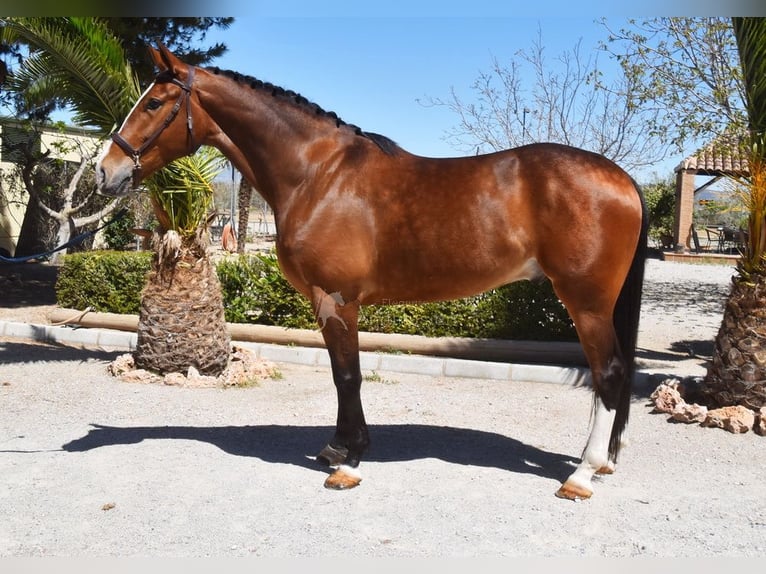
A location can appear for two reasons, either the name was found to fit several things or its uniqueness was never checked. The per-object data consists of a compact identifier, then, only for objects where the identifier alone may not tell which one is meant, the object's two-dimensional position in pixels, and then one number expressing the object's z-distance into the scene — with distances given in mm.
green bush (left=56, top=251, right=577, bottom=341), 7516
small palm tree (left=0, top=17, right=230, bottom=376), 6461
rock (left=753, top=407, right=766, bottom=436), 4959
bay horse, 3824
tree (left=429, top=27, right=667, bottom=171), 12172
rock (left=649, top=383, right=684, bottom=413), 5461
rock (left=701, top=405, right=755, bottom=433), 5000
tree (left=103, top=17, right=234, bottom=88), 10133
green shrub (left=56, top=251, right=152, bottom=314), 9094
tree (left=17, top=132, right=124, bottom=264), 13148
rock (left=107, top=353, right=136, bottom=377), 6770
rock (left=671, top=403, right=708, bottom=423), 5219
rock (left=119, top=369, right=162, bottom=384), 6543
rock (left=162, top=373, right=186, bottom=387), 6453
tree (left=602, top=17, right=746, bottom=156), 8875
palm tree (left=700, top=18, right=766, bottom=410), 5078
